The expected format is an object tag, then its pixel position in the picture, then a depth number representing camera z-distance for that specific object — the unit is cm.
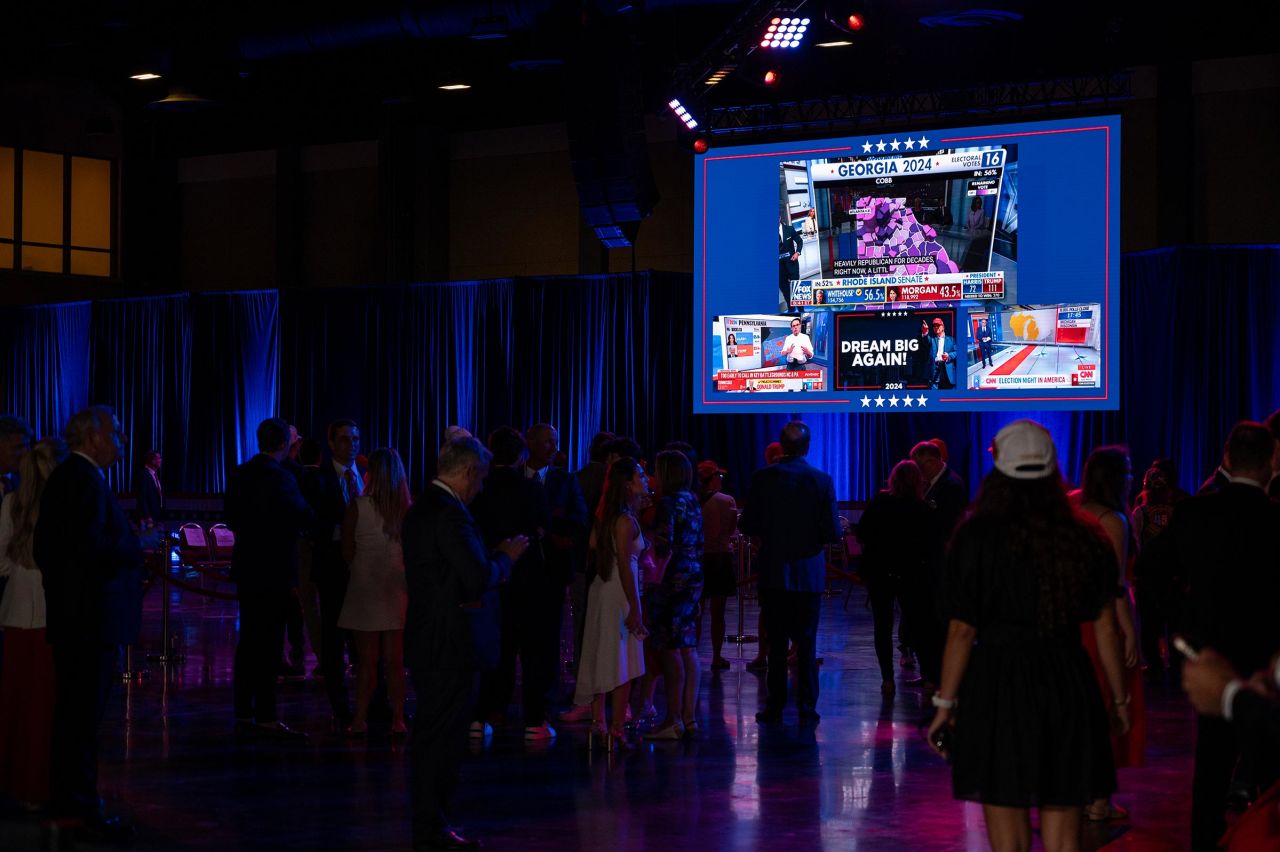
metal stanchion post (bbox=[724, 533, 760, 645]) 1230
